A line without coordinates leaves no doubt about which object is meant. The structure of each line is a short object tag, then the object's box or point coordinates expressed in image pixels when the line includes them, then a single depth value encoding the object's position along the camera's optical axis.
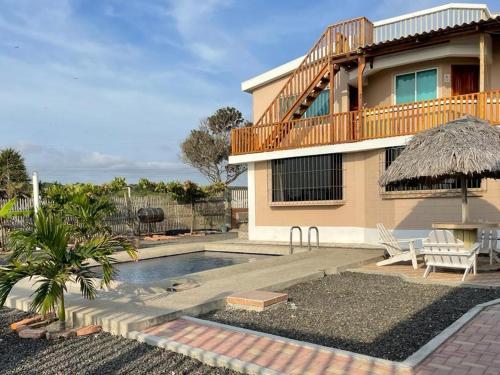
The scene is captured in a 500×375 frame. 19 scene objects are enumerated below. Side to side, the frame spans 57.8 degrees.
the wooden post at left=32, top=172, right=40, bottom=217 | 10.10
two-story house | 12.81
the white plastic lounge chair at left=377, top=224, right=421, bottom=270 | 9.62
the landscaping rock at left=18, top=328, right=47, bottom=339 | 5.55
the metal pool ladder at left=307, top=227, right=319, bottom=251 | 12.97
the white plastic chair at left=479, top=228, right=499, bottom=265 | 9.62
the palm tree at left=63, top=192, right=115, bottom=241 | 8.22
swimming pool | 10.79
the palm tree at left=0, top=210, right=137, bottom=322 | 5.43
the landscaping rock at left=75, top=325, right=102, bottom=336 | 5.58
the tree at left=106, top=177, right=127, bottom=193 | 21.95
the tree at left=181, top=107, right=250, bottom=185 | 42.19
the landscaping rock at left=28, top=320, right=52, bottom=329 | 5.87
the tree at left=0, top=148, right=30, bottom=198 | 24.83
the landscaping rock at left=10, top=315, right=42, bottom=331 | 5.91
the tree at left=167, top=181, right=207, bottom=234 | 23.50
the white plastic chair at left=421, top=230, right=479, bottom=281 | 8.14
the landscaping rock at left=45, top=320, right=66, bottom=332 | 5.79
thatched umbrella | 8.70
